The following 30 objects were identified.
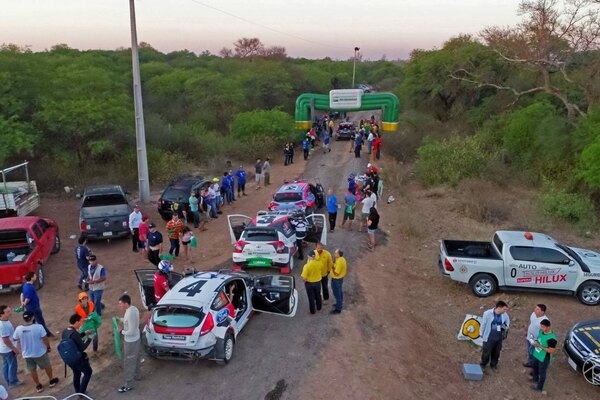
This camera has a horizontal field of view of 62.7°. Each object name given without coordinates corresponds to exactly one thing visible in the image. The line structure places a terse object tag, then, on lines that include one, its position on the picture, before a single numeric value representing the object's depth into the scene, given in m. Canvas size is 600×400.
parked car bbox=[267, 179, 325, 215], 16.45
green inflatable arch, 28.88
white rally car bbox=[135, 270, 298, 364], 8.19
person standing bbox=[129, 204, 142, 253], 14.73
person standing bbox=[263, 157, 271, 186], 24.23
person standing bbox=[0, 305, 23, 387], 7.83
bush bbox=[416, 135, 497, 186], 23.50
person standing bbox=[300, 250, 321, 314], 10.38
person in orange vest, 8.45
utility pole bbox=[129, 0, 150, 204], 19.72
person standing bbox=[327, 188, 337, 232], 16.25
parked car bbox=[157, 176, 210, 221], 18.12
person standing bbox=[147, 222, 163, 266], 12.50
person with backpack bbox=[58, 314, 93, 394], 7.32
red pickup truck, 11.55
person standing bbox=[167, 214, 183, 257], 13.83
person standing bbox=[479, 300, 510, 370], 8.91
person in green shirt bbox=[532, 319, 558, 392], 8.45
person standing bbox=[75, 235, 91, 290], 11.53
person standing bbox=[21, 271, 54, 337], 9.20
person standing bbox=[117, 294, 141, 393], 7.90
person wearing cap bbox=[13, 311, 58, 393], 7.77
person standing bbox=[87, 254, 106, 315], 10.28
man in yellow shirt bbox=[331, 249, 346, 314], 10.53
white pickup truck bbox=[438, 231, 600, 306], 12.01
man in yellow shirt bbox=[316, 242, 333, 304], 10.61
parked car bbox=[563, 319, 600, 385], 9.00
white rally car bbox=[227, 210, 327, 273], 12.37
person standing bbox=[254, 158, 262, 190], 23.55
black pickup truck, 15.52
